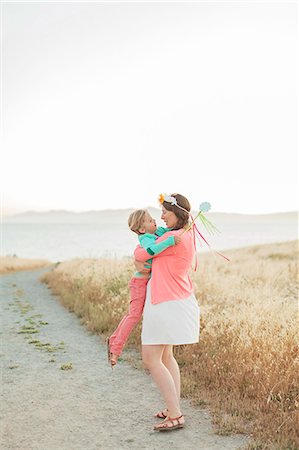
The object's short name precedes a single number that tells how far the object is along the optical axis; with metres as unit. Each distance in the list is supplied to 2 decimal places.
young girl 5.29
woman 5.35
